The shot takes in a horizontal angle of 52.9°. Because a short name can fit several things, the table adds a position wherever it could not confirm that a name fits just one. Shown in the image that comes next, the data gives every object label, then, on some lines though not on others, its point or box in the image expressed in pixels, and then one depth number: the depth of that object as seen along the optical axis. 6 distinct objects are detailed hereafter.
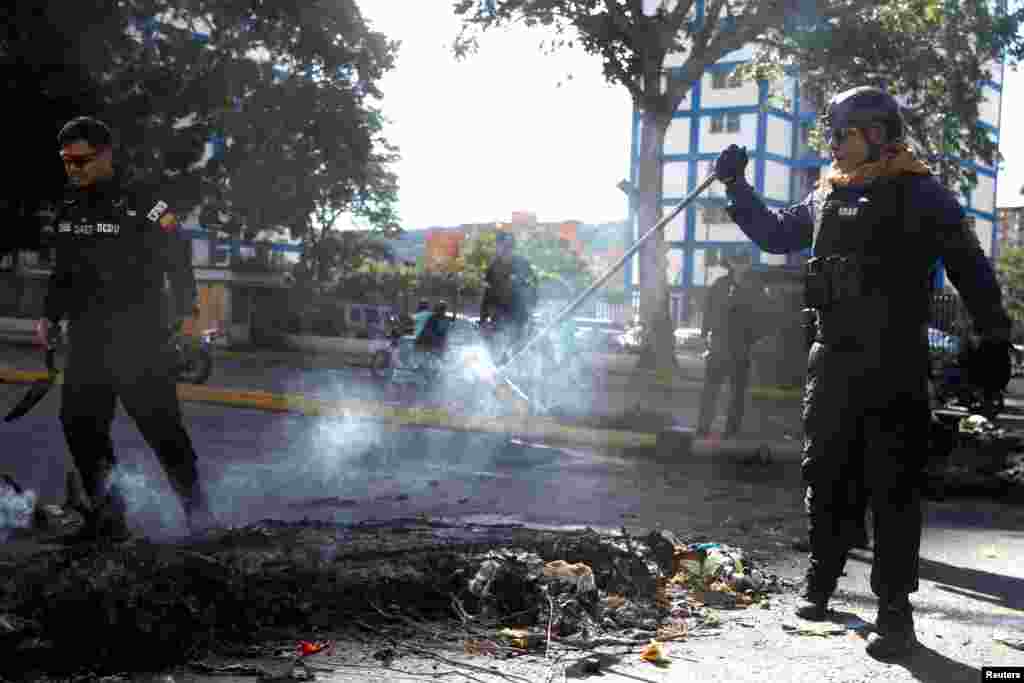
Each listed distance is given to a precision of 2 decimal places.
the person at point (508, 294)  10.19
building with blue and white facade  52.78
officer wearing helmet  3.41
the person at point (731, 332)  9.11
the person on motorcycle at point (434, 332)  13.37
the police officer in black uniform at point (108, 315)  4.39
